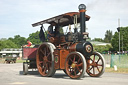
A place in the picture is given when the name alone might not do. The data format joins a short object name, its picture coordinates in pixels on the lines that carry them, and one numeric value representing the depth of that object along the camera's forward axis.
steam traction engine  11.77
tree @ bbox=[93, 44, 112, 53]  86.17
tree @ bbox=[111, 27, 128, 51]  78.93
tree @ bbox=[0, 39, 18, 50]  114.78
